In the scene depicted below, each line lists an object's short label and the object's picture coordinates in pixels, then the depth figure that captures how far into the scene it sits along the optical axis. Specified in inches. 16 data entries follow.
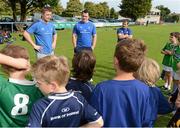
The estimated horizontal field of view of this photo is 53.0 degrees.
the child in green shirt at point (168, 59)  175.4
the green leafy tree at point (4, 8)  982.8
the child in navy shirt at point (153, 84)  66.3
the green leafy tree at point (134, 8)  1963.7
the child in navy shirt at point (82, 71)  74.6
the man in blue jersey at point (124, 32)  221.1
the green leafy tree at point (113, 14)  2370.9
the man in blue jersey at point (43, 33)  174.4
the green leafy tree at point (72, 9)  1806.1
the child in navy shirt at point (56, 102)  56.9
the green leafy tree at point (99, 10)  2120.7
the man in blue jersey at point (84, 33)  196.8
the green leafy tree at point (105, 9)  2186.8
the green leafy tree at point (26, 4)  909.9
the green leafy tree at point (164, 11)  2749.2
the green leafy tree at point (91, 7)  2032.7
